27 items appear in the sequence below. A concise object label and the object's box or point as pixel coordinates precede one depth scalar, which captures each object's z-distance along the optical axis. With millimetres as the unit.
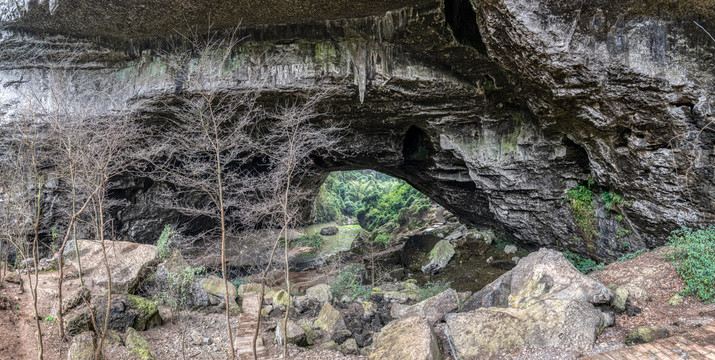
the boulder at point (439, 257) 12635
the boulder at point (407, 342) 4715
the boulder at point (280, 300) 8594
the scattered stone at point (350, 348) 6027
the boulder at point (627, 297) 4930
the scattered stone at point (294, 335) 6430
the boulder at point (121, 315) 6039
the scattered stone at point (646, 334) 4102
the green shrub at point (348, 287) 9602
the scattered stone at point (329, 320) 7079
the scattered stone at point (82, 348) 5004
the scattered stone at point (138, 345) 5836
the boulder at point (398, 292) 9258
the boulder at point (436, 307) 6265
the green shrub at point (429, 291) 8695
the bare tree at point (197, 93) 8711
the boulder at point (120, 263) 7797
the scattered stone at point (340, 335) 6577
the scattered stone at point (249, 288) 9814
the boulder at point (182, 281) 7914
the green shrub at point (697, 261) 4707
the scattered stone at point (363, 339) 6480
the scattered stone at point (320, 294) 9138
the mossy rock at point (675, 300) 4787
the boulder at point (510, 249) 12312
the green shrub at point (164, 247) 8893
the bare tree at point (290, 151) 5221
